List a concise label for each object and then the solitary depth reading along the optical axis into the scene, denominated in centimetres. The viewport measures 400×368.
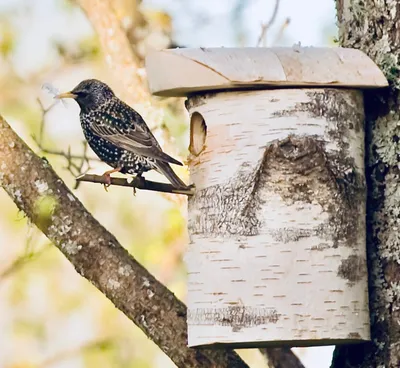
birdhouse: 761
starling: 866
